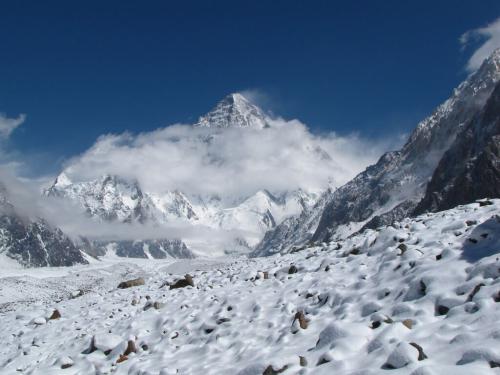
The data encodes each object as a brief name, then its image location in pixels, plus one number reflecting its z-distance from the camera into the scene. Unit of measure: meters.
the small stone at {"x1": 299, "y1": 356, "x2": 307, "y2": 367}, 10.66
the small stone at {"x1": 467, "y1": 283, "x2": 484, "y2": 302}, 11.32
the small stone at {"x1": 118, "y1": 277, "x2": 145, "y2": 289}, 36.32
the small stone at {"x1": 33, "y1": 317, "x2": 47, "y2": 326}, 24.06
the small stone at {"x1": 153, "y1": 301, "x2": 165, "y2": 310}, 21.60
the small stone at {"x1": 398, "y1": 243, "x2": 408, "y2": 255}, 17.57
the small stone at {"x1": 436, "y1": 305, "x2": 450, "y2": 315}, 11.45
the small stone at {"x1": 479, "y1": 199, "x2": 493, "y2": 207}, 21.85
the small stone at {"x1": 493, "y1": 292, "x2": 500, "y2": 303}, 10.62
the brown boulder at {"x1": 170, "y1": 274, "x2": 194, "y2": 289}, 26.76
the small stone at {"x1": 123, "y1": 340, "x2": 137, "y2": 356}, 16.21
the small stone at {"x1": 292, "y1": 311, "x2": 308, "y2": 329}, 13.89
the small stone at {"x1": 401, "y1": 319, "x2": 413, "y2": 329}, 10.93
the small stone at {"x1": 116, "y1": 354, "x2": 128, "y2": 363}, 15.66
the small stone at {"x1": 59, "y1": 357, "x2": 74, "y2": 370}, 16.42
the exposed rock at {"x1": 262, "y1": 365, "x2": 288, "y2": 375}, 10.58
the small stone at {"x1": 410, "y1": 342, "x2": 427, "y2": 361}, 8.97
